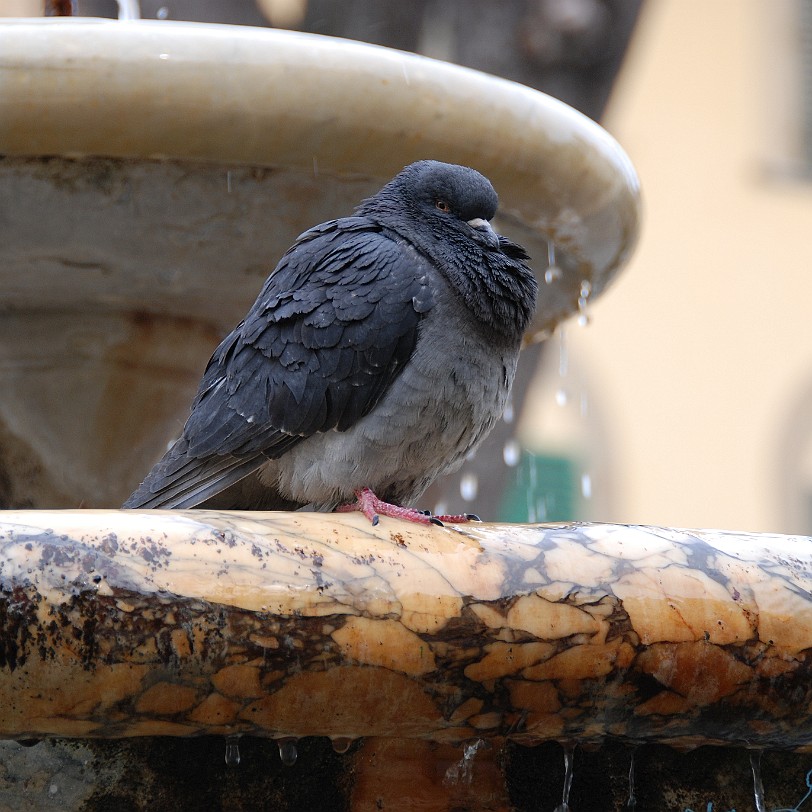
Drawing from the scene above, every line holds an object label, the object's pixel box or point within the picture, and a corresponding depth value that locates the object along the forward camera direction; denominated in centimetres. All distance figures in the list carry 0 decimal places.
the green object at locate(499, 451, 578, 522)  2442
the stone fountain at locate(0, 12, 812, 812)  354
